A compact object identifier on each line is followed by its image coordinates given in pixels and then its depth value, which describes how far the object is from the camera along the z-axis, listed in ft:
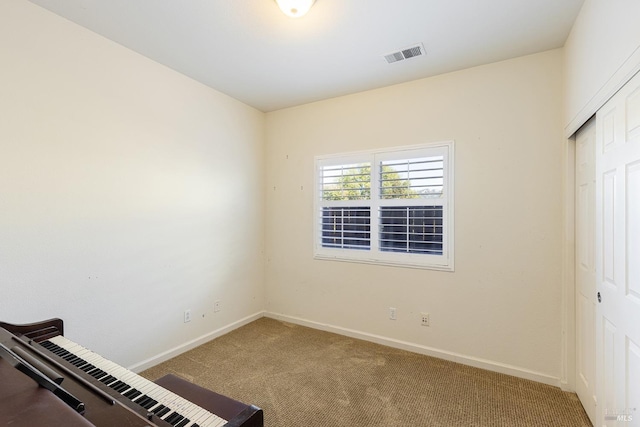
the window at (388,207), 9.34
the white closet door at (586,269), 6.23
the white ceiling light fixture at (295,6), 5.99
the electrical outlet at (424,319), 9.43
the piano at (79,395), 2.68
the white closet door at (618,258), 4.42
